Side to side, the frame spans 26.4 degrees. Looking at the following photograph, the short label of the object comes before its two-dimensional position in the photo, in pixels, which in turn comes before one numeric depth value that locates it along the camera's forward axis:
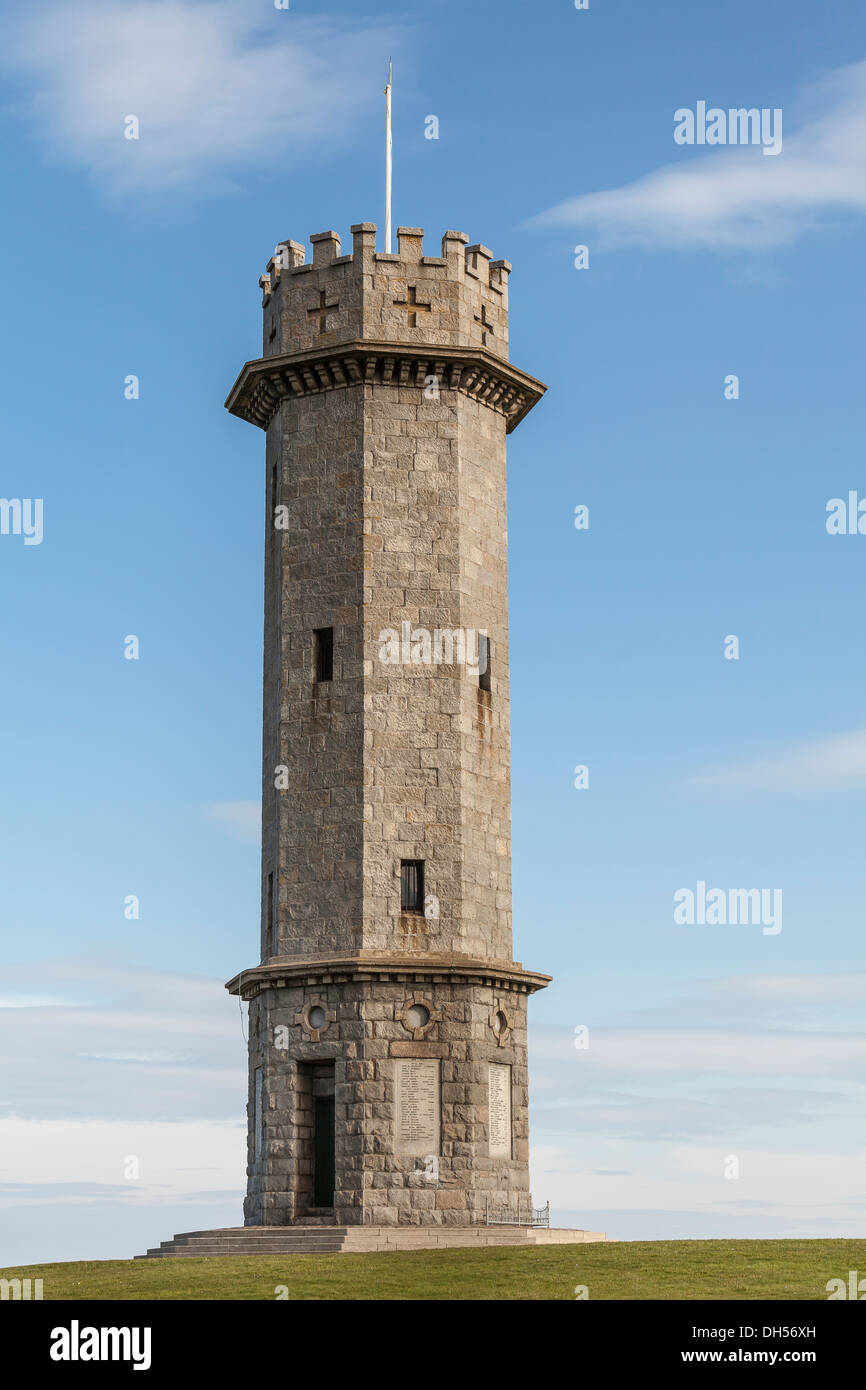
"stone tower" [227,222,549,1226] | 37.22
